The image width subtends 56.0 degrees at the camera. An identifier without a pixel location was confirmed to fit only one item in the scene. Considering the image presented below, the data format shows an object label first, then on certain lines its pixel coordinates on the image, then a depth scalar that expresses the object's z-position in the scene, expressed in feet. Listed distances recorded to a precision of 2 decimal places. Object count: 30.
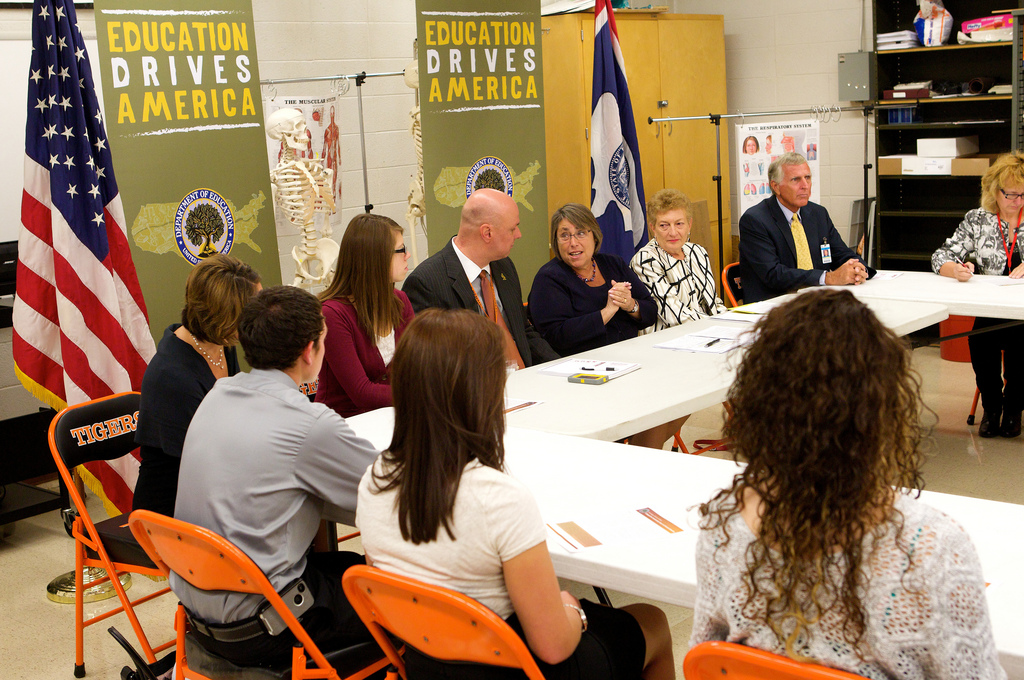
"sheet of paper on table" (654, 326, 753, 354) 11.60
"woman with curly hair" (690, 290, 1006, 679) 3.87
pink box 18.88
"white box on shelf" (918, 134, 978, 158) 19.89
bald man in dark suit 12.05
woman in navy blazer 12.94
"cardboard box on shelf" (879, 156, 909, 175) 20.79
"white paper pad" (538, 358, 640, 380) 10.61
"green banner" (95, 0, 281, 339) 12.74
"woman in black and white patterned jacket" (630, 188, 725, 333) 14.01
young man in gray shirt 6.58
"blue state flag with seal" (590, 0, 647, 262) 18.21
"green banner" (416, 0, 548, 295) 15.96
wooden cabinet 19.86
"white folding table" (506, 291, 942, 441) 8.90
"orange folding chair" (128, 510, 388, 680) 6.21
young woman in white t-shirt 5.23
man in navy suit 15.19
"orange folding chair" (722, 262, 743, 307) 16.12
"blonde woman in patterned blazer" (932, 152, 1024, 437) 14.80
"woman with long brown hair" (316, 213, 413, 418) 10.46
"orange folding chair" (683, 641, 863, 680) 4.01
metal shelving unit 20.01
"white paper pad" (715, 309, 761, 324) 13.18
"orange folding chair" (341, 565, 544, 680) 4.98
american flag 11.80
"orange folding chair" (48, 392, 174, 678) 8.57
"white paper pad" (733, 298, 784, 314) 13.58
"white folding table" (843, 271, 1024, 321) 12.59
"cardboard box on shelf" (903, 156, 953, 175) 20.04
